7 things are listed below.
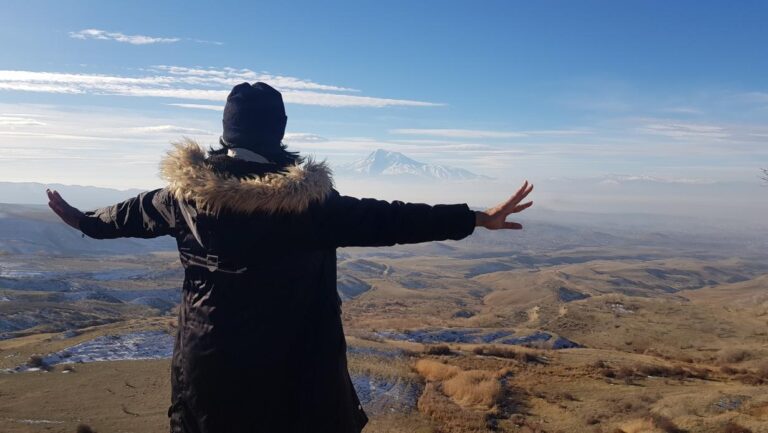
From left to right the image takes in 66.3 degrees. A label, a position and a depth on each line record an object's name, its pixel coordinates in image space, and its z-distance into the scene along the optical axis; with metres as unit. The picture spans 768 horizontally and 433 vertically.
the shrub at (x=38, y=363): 15.02
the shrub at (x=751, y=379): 15.79
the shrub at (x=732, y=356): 23.51
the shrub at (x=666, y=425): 11.03
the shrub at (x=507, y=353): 18.81
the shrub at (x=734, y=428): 10.62
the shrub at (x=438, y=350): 19.41
